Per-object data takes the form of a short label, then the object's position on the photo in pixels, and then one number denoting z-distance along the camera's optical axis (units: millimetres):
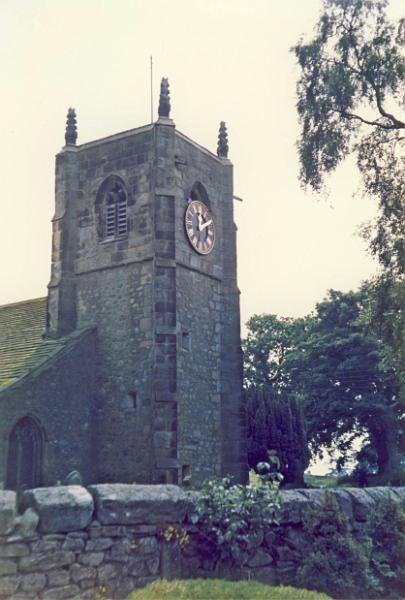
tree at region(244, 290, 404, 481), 40875
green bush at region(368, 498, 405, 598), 9414
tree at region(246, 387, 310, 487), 34062
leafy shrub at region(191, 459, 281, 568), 8406
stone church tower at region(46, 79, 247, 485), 23422
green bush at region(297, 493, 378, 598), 8641
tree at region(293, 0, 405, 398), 17984
